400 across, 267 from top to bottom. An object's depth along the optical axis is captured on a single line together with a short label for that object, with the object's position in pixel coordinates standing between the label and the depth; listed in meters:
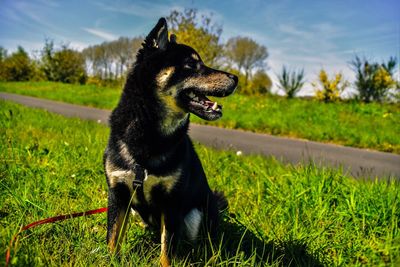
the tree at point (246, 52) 69.94
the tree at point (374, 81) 18.34
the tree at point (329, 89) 16.52
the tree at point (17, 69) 46.12
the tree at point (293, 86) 18.64
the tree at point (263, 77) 54.58
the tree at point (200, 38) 20.36
